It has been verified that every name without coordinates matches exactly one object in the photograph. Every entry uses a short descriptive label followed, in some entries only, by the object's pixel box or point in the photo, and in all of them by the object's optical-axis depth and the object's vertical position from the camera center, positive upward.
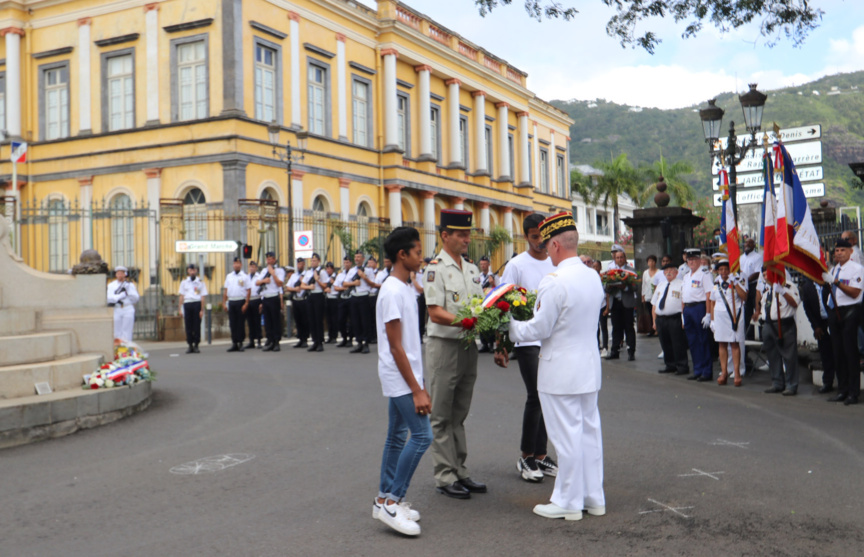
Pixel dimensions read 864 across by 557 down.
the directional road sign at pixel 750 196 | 20.98 +2.20
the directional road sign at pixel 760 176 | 19.72 +2.63
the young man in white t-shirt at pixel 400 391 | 5.19 -0.68
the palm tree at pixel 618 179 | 58.78 +7.64
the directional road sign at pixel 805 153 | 19.28 +3.07
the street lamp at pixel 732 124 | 15.37 +3.19
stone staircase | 8.62 -0.73
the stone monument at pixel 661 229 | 19.19 +1.29
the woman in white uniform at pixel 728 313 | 11.91 -0.49
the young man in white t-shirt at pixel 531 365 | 6.40 -0.65
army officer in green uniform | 6.07 -0.59
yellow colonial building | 27.81 +6.91
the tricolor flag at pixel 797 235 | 10.87 +0.59
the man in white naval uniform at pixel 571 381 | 5.45 -0.67
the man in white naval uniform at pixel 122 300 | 16.17 -0.13
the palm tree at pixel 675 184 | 55.41 +6.91
